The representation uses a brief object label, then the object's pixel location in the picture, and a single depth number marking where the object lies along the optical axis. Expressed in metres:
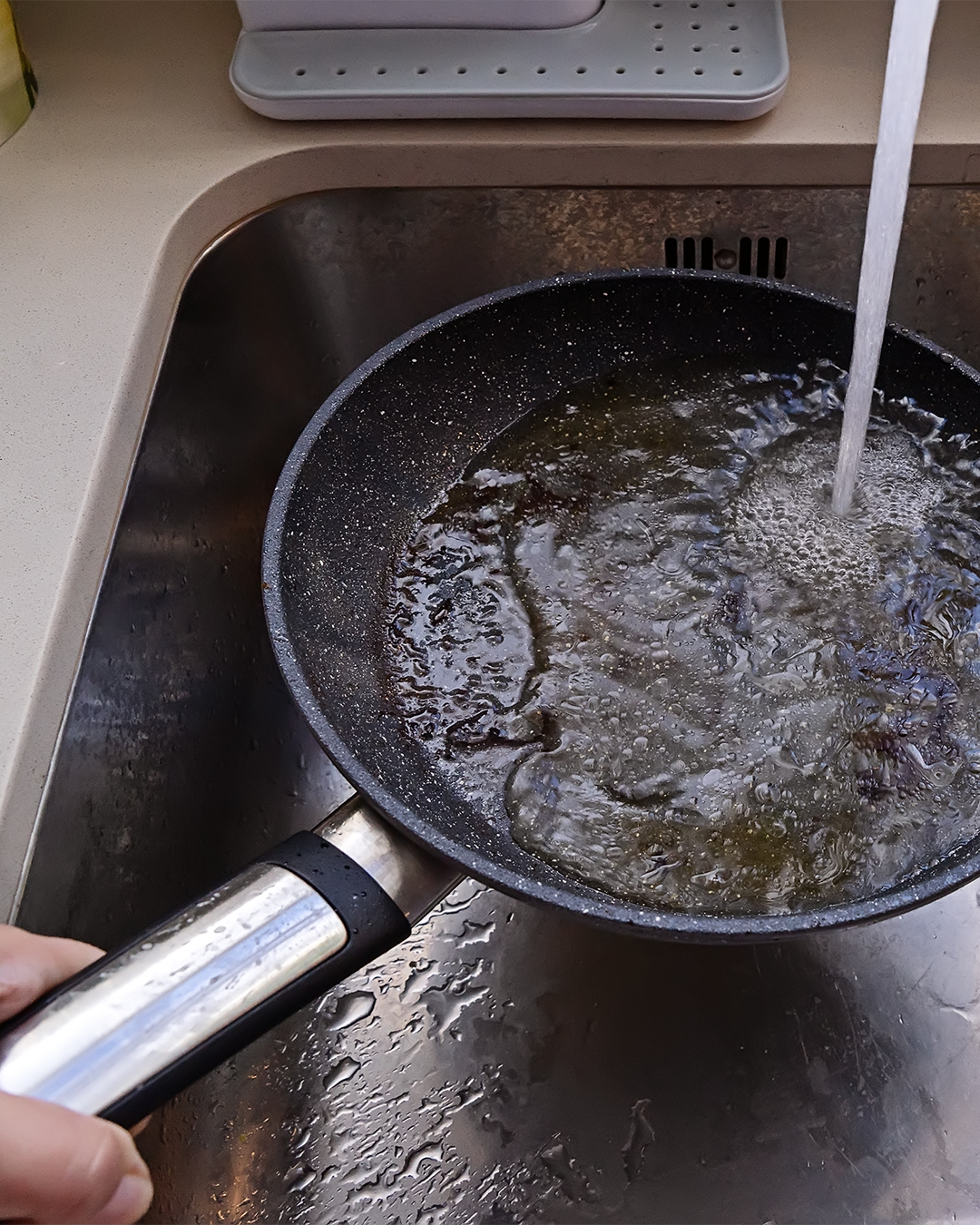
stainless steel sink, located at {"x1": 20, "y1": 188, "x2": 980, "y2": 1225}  0.67
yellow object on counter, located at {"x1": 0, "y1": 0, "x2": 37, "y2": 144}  0.81
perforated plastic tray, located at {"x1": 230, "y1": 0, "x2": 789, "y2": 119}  0.80
